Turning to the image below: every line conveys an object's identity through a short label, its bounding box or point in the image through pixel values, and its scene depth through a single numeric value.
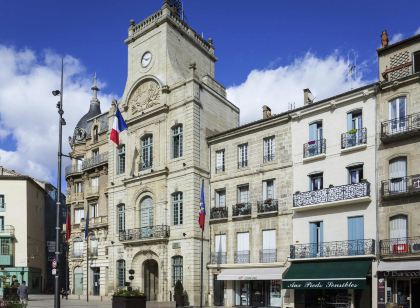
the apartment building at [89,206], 43.84
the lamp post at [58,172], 21.98
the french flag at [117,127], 34.88
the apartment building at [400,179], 25.47
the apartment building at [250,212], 31.48
